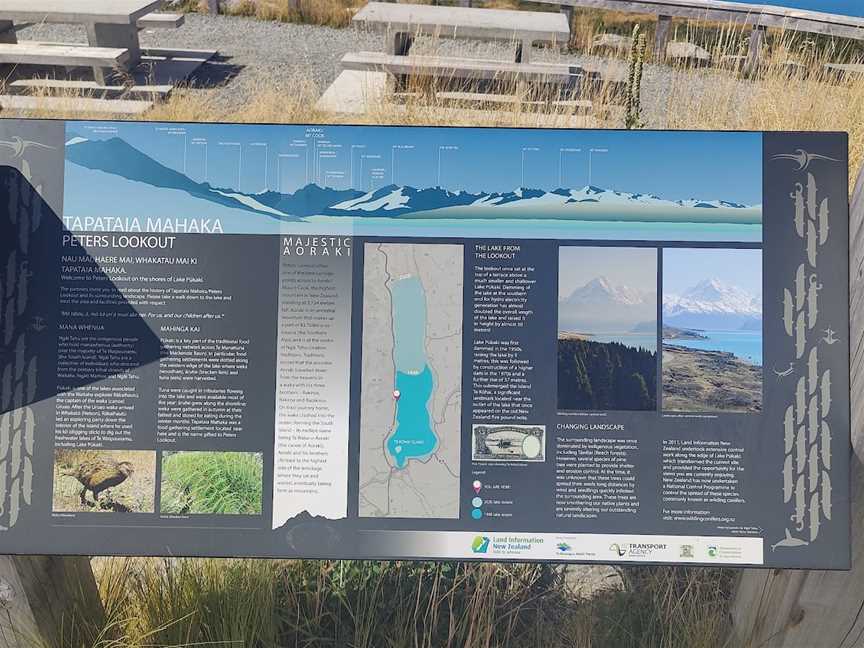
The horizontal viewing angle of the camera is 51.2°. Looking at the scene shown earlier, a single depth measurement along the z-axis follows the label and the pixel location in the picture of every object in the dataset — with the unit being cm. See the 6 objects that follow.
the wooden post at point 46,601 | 216
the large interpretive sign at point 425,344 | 202
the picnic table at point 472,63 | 709
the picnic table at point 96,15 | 774
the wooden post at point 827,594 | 205
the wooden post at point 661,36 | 1018
